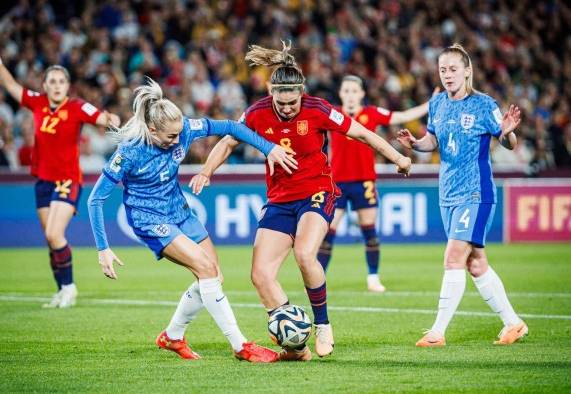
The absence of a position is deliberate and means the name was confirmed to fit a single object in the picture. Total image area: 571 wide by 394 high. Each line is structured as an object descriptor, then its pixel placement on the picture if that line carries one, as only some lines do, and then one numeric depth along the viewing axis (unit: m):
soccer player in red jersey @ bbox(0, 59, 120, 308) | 23.69
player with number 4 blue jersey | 17.52
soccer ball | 15.65
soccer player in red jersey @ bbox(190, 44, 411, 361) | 16.22
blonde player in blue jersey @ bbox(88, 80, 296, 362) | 15.74
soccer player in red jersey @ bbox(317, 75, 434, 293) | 26.37
